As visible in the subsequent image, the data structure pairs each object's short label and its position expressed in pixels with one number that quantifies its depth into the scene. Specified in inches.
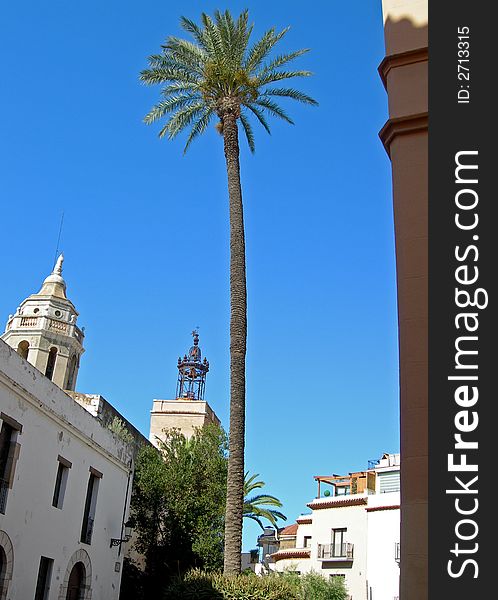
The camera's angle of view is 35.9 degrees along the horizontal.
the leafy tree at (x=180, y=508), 1035.3
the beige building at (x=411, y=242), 229.6
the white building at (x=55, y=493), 610.9
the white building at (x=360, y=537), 1405.0
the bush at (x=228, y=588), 606.9
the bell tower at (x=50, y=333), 1496.1
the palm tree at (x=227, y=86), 748.6
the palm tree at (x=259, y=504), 1311.5
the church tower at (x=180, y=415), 1518.2
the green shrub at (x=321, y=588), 1398.9
